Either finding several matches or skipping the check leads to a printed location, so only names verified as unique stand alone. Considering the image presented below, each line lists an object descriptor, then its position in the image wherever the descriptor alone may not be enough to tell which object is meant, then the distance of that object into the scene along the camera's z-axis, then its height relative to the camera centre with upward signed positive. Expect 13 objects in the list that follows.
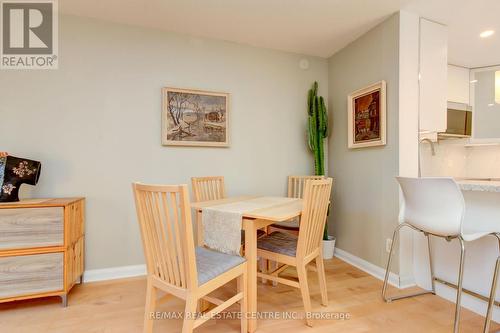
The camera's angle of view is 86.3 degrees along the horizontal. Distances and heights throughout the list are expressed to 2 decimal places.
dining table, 1.59 -0.44
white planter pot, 2.97 -0.93
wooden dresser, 1.83 -0.60
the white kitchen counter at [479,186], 1.57 -0.13
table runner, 1.60 -0.39
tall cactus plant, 3.01 +0.40
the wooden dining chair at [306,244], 1.66 -0.55
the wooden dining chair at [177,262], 1.25 -0.52
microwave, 2.90 +0.48
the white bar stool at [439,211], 1.49 -0.28
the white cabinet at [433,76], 2.35 +0.80
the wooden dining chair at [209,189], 2.36 -0.22
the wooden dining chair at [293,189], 2.46 -0.27
